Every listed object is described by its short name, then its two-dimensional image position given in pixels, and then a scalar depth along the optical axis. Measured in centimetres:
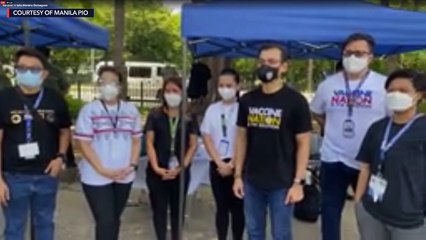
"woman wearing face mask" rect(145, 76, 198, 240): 483
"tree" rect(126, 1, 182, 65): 3099
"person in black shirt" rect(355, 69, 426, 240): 325
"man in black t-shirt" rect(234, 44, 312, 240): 385
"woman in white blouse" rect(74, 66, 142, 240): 437
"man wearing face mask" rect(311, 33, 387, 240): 414
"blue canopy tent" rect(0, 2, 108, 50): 492
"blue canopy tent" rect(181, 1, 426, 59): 433
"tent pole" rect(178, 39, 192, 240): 480
